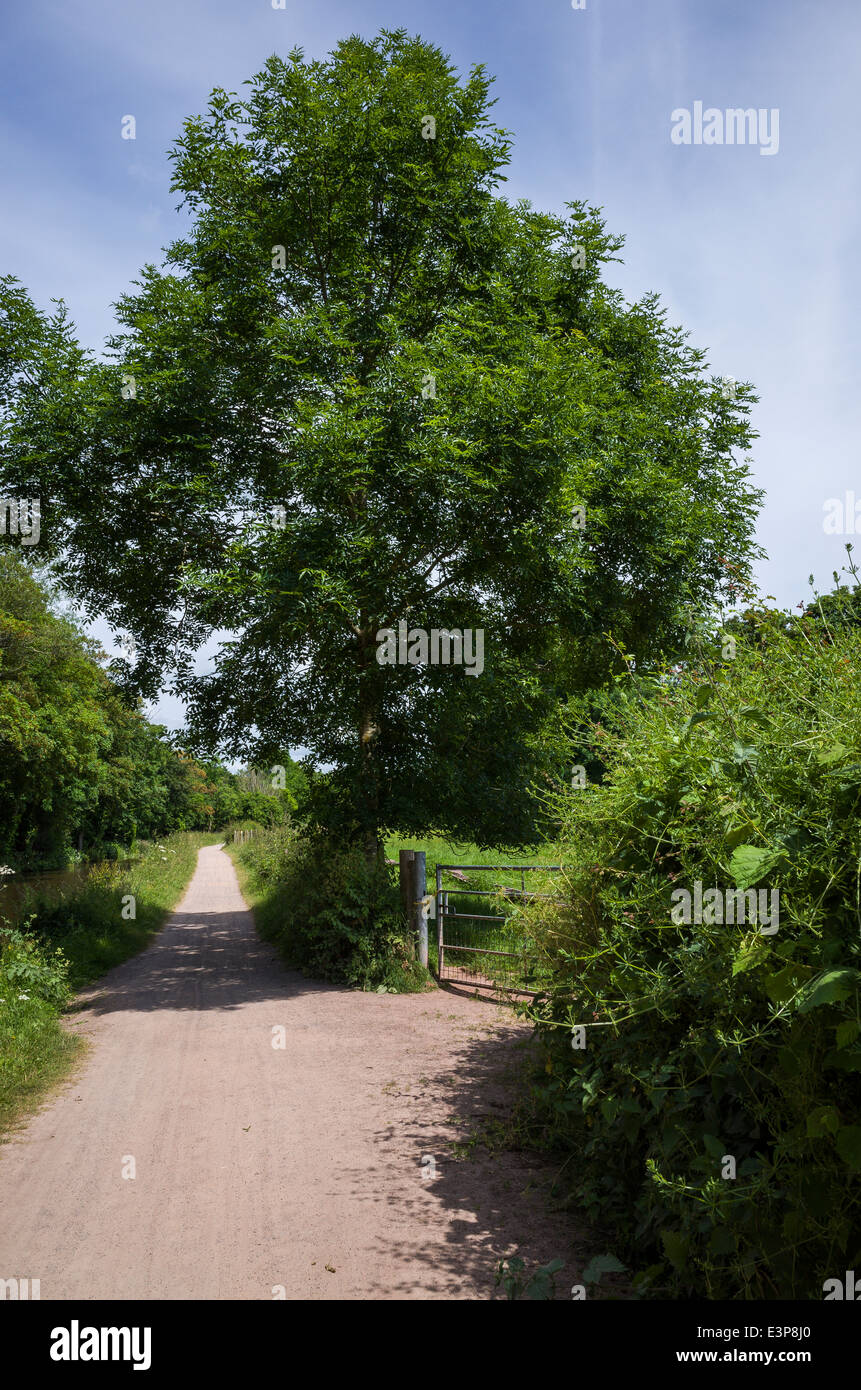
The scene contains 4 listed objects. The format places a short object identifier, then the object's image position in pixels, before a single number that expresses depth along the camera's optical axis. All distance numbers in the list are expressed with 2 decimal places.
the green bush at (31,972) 9.86
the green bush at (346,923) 11.61
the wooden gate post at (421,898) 11.95
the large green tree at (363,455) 11.16
